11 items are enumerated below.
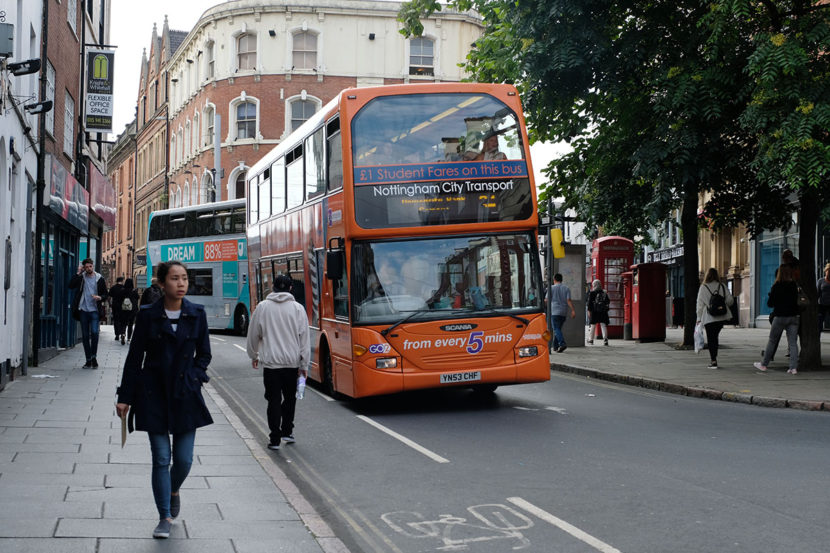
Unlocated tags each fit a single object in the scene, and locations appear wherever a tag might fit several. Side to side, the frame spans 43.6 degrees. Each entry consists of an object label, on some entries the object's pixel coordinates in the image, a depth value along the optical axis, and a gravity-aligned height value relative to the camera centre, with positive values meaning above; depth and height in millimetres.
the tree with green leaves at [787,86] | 14562 +3024
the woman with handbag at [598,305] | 28000 -272
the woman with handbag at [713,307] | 17625 -193
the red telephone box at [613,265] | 30375 +882
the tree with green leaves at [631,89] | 17047 +3634
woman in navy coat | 6195 -507
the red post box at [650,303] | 27688 -207
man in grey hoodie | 9977 -493
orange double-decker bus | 12398 +634
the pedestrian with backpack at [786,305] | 16438 -146
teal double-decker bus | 33125 +1183
